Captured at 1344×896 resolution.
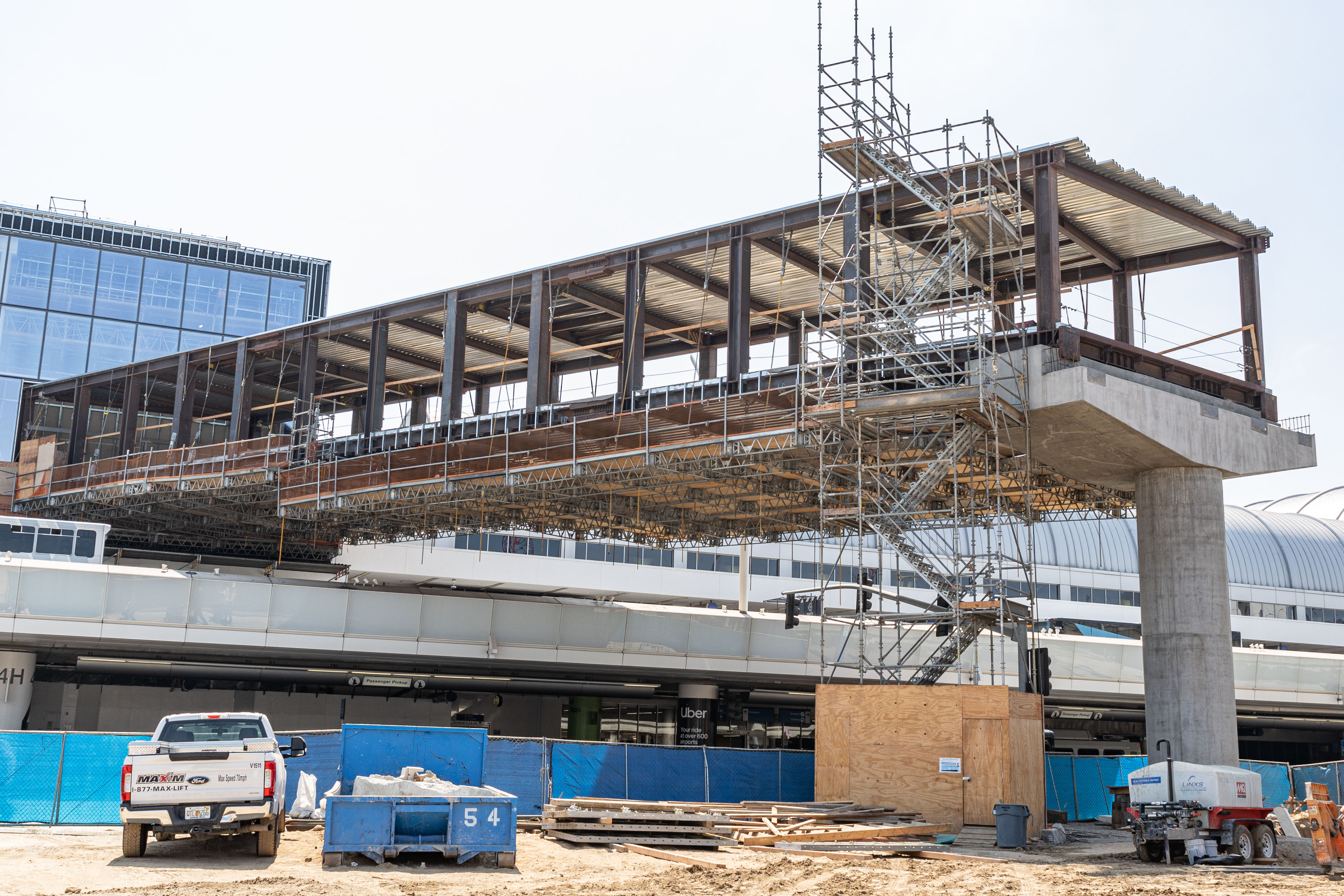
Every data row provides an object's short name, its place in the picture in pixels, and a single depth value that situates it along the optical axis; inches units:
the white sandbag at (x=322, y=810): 884.6
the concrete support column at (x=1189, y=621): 1176.8
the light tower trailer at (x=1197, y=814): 846.5
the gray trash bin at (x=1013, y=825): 900.6
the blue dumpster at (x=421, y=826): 676.7
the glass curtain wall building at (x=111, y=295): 2864.2
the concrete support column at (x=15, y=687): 1572.3
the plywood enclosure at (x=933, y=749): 973.8
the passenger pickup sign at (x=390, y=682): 1840.6
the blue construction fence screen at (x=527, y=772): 864.3
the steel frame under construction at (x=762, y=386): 1135.0
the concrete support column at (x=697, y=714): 1934.1
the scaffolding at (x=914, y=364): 1099.9
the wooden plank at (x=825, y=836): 856.3
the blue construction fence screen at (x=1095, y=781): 1315.2
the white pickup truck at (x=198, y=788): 655.1
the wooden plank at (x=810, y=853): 814.5
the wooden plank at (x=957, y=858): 823.7
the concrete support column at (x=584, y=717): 2087.8
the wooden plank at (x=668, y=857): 740.0
